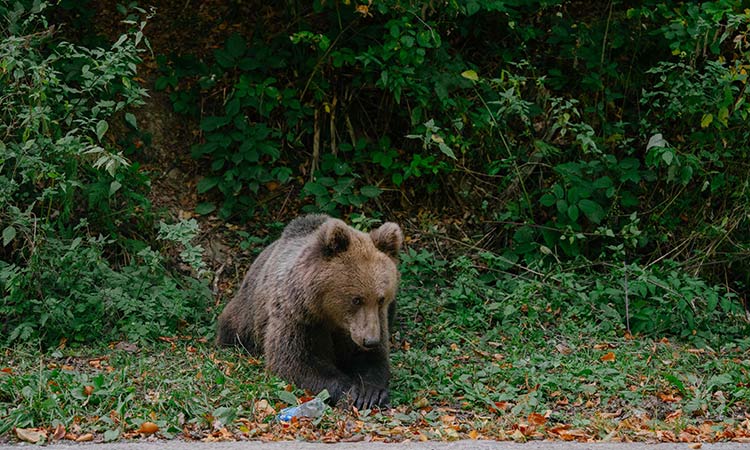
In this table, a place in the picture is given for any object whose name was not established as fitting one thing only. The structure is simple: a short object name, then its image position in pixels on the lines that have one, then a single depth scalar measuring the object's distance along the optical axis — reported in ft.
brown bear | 42.93
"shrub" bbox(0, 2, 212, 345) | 50.03
